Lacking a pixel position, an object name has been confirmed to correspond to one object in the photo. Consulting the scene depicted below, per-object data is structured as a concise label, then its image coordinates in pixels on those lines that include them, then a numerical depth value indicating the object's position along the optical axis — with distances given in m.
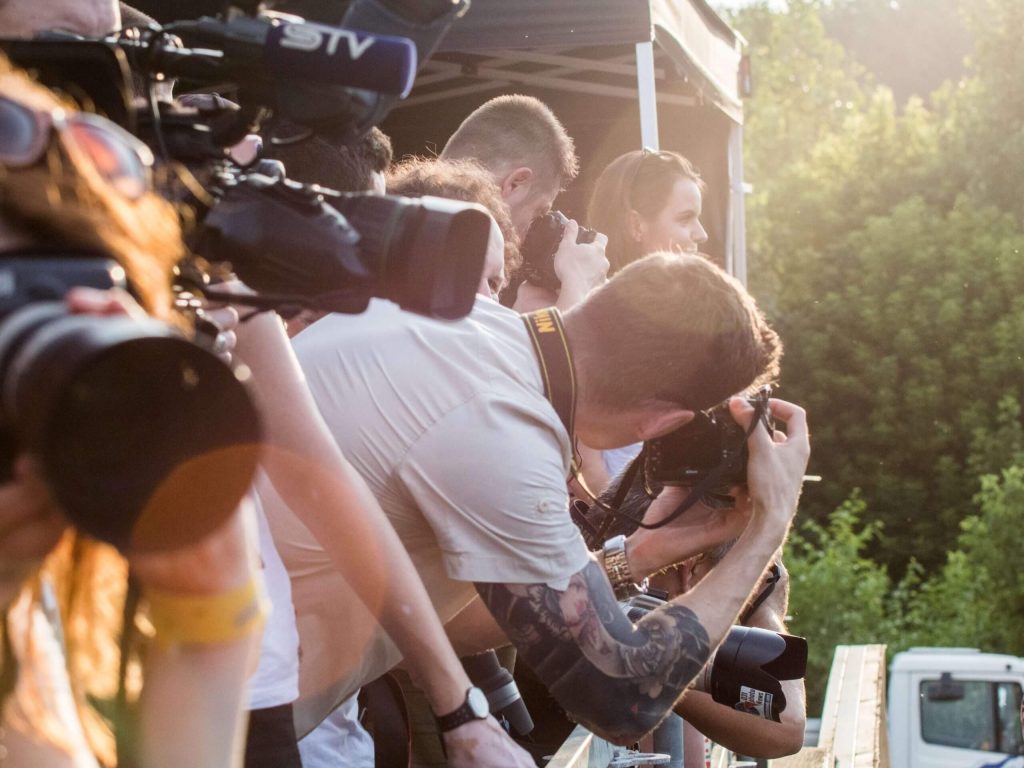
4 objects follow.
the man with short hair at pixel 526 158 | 3.79
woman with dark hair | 4.27
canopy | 6.35
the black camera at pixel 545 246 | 3.71
